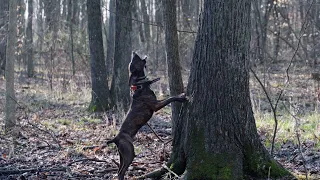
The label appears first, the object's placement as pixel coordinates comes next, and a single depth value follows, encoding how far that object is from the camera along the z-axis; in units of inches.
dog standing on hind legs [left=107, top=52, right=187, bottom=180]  208.8
